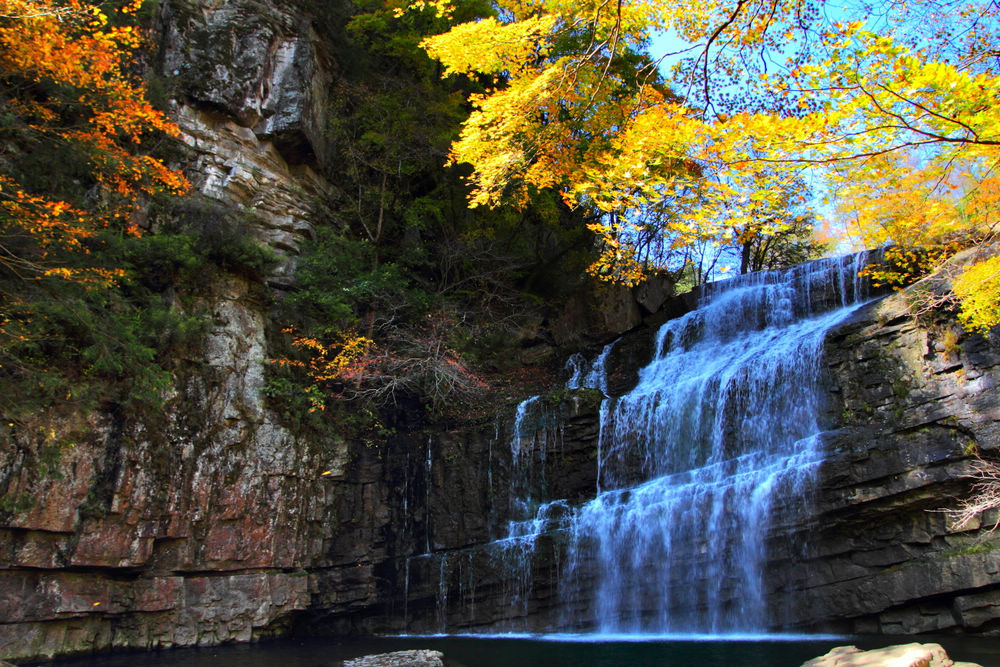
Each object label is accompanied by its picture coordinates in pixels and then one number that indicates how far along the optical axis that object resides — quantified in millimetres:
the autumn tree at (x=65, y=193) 8250
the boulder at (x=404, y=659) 7723
